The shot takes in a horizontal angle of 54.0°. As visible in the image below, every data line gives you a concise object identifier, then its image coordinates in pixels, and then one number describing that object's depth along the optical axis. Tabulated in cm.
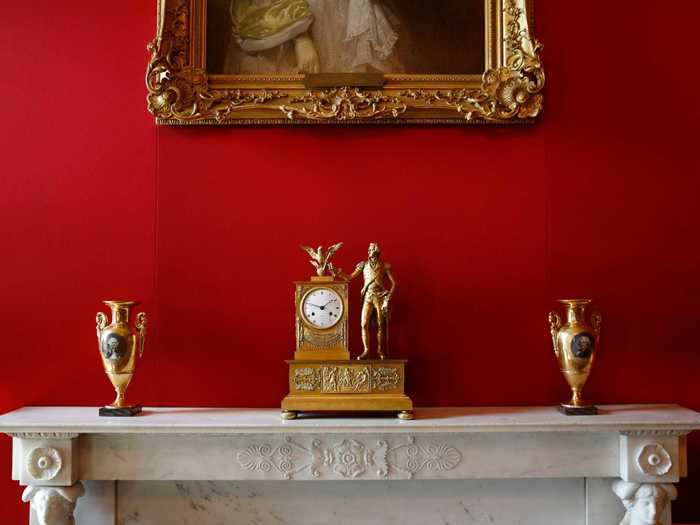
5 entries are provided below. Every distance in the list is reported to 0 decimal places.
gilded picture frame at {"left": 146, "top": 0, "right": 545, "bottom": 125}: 350
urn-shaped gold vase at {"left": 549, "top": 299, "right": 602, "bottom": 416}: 318
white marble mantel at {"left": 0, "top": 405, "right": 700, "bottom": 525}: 304
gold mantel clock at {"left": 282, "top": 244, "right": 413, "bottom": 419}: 311
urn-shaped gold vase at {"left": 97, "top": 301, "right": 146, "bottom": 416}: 318
